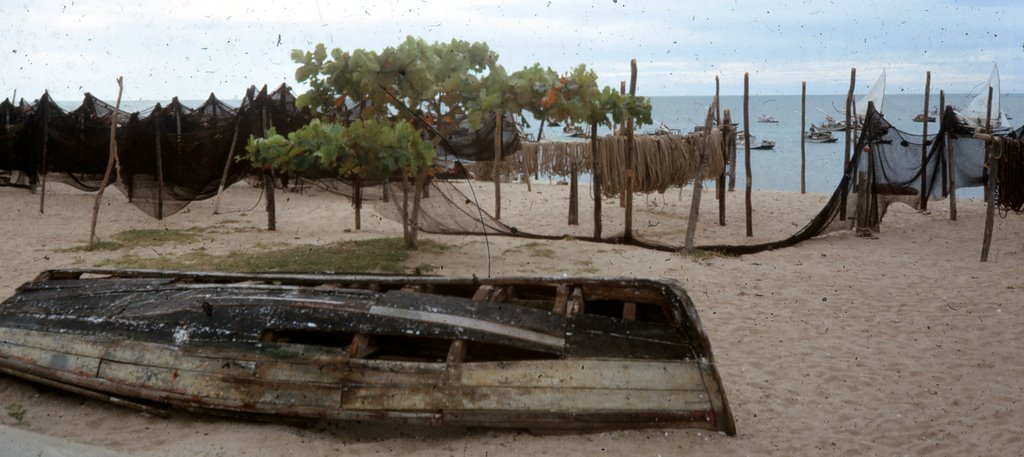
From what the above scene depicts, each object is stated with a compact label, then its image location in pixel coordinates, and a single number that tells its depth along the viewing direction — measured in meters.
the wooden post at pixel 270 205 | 11.30
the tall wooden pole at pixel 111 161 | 9.88
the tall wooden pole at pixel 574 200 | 12.30
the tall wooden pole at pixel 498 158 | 12.93
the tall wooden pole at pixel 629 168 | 10.38
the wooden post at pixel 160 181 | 11.93
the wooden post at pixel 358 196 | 10.83
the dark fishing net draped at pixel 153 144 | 11.98
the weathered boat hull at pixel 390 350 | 4.05
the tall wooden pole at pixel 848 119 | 10.49
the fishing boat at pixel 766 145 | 48.22
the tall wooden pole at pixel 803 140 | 18.05
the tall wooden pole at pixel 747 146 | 11.41
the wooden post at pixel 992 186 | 8.62
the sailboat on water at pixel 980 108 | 28.62
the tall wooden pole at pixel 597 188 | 10.61
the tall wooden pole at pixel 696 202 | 9.58
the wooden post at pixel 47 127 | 12.88
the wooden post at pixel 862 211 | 10.55
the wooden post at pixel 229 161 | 11.83
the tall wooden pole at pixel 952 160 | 11.02
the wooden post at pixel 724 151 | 11.70
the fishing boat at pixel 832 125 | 57.03
